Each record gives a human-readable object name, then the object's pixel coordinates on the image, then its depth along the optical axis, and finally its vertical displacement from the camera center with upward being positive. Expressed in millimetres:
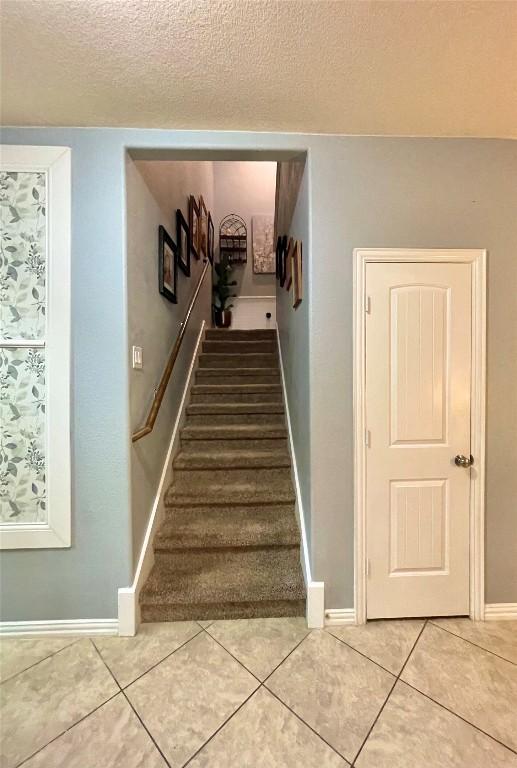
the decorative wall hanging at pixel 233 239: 5137 +2267
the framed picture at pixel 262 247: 5211 +2158
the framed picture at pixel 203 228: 3895 +1962
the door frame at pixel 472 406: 1626 -146
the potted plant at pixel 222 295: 4887 +1295
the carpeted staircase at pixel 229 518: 1671 -930
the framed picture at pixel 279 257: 3196 +1285
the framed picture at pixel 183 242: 2734 +1252
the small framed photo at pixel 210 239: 4652 +2092
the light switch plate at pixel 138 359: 1723 +109
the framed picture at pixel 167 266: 2158 +829
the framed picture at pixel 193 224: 3326 +1697
